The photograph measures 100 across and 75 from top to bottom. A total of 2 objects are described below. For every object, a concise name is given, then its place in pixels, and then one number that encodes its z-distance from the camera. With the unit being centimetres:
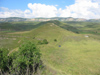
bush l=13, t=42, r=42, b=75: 2775
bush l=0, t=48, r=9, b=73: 2521
